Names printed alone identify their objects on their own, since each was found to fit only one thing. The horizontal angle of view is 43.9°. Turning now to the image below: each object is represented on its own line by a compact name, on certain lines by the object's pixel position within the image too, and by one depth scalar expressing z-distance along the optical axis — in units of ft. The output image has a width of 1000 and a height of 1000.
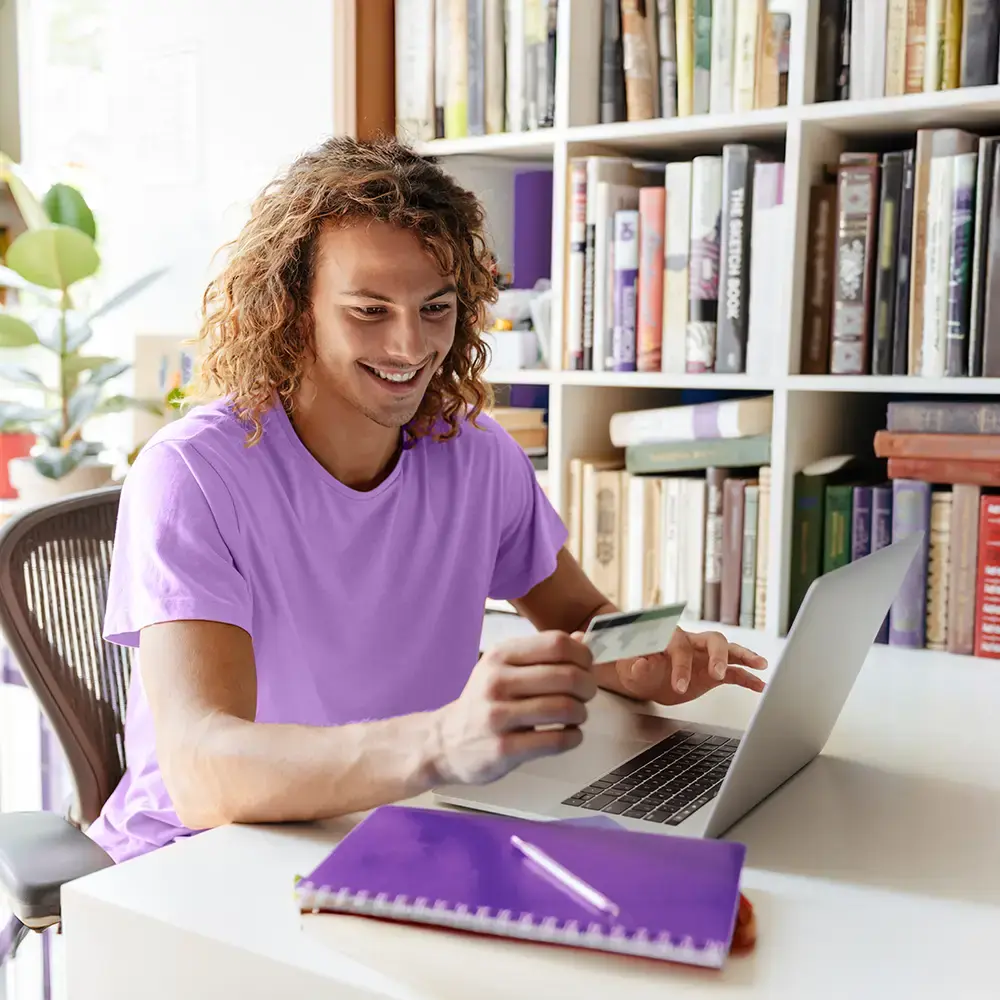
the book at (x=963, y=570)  5.67
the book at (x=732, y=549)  6.20
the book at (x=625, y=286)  6.38
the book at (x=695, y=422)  6.15
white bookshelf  5.74
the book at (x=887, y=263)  5.72
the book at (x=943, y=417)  5.61
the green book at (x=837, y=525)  5.99
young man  3.43
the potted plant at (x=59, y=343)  7.66
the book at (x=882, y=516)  5.89
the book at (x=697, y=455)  6.17
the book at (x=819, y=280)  5.93
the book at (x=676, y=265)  6.23
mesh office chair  4.17
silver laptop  2.93
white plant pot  7.59
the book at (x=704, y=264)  6.15
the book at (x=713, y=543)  6.28
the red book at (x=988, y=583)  5.60
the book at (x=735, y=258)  6.06
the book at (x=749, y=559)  6.17
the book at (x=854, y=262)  5.77
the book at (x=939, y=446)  5.58
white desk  2.31
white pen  2.43
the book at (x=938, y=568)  5.75
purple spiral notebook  2.35
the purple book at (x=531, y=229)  7.14
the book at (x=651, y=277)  6.32
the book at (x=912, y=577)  5.77
